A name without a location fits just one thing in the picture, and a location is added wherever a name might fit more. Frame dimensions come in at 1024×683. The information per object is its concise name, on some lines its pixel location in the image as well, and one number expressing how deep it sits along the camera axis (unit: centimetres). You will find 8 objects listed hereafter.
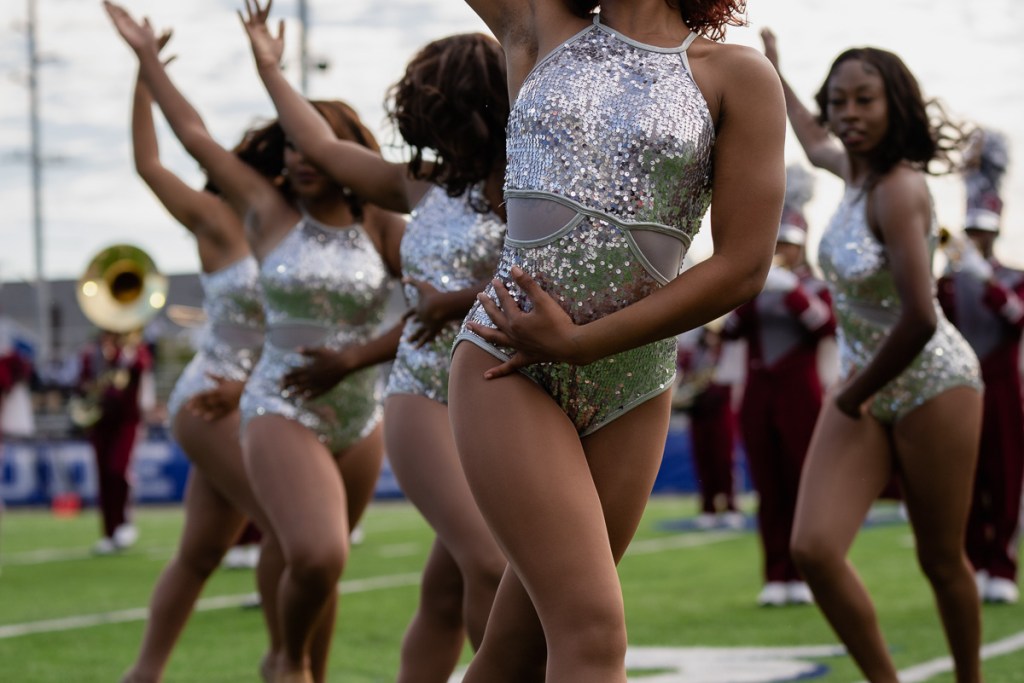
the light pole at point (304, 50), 4258
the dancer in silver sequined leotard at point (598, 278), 525
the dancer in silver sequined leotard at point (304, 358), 926
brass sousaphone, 2394
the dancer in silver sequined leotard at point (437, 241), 826
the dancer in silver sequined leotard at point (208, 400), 1066
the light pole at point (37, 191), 6181
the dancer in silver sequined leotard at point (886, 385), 905
